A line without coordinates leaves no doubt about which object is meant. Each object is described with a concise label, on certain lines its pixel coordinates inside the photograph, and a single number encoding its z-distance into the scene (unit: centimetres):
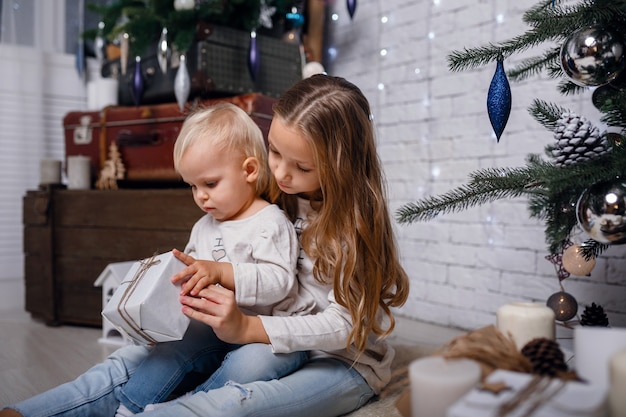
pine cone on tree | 108
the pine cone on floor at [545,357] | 69
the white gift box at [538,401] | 57
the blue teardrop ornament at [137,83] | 200
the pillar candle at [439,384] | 64
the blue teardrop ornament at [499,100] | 119
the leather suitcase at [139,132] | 176
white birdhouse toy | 170
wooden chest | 182
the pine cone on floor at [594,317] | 135
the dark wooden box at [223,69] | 189
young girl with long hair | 101
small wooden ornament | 198
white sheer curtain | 239
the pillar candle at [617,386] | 63
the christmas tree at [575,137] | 101
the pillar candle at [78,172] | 198
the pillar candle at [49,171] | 203
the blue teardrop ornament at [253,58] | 191
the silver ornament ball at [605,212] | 99
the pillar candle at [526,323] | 83
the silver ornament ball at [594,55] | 102
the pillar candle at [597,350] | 70
